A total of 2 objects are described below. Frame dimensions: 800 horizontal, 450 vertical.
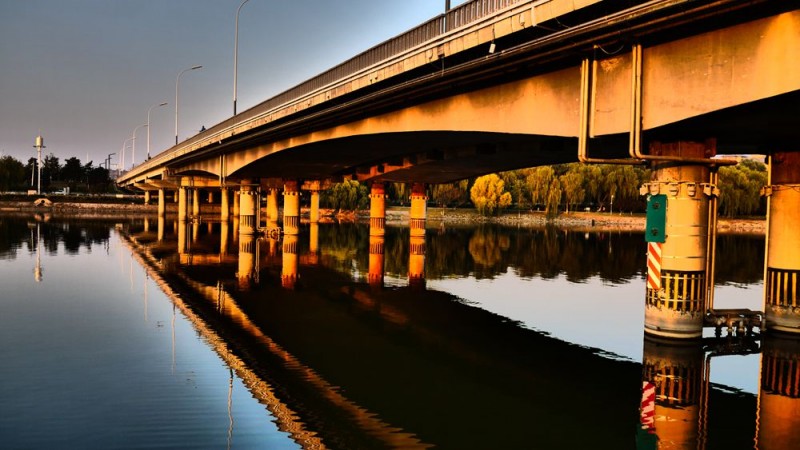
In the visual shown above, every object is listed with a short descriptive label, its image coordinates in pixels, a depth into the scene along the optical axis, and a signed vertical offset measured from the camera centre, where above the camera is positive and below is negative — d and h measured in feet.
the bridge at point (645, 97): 54.75 +11.38
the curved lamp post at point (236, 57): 207.27 +43.10
